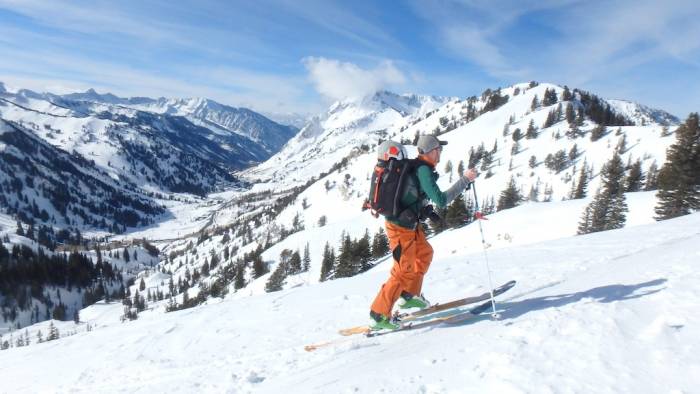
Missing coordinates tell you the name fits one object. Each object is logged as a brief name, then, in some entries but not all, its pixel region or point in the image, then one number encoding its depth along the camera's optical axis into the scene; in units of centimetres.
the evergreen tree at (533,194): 9862
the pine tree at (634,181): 6733
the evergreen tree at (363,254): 5516
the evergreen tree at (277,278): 6997
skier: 694
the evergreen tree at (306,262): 8489
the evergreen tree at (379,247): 6199
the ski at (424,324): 718
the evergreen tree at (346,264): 5448
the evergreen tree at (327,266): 6643
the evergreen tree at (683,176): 3231
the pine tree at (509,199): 8031
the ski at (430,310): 766
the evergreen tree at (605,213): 3484
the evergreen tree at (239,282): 8875
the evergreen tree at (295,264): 8256
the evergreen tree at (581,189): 7569
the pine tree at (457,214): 6056
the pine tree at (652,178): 6801
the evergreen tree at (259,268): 9871
